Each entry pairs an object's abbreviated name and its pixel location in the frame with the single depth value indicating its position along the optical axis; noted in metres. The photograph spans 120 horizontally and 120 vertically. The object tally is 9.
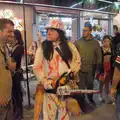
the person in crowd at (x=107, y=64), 2.85
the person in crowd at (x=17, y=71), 2.15
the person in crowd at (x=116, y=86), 1.46
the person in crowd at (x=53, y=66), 1.56
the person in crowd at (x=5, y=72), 1.40
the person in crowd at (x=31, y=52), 4.13
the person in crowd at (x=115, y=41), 2.43
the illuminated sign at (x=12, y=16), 5.10
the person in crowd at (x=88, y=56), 2.69
